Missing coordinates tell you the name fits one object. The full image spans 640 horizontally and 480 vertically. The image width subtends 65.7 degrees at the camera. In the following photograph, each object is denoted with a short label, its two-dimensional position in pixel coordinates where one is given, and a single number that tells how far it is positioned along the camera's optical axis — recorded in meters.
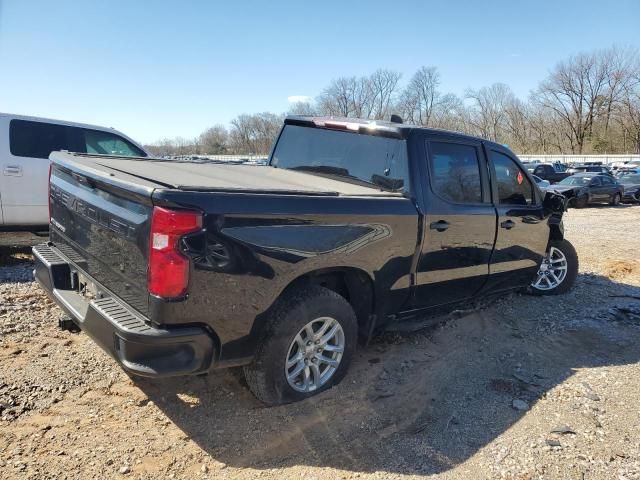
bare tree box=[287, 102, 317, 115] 73.75
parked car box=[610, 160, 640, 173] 40.94
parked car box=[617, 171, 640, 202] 23.62
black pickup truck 2.59
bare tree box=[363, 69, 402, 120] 80.65
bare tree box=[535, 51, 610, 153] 77.44
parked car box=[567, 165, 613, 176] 35.16
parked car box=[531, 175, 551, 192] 21.14
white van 6.50
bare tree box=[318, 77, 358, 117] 81.12
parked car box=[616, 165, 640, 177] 37.52
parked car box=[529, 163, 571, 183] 29.57
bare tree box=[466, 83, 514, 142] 83.06
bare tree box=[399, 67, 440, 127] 82.12
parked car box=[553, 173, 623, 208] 21.02
